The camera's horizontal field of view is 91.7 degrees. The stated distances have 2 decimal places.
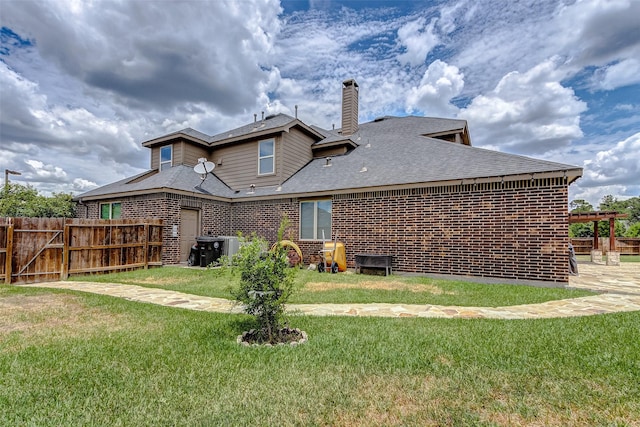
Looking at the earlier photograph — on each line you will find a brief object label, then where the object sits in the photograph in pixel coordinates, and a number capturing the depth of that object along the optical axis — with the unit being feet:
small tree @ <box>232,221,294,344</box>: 11.91
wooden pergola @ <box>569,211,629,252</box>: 43.09
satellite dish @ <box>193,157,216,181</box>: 44.50
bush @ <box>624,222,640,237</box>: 72.39
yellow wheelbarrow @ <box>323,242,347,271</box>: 32.42
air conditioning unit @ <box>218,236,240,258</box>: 36.40
